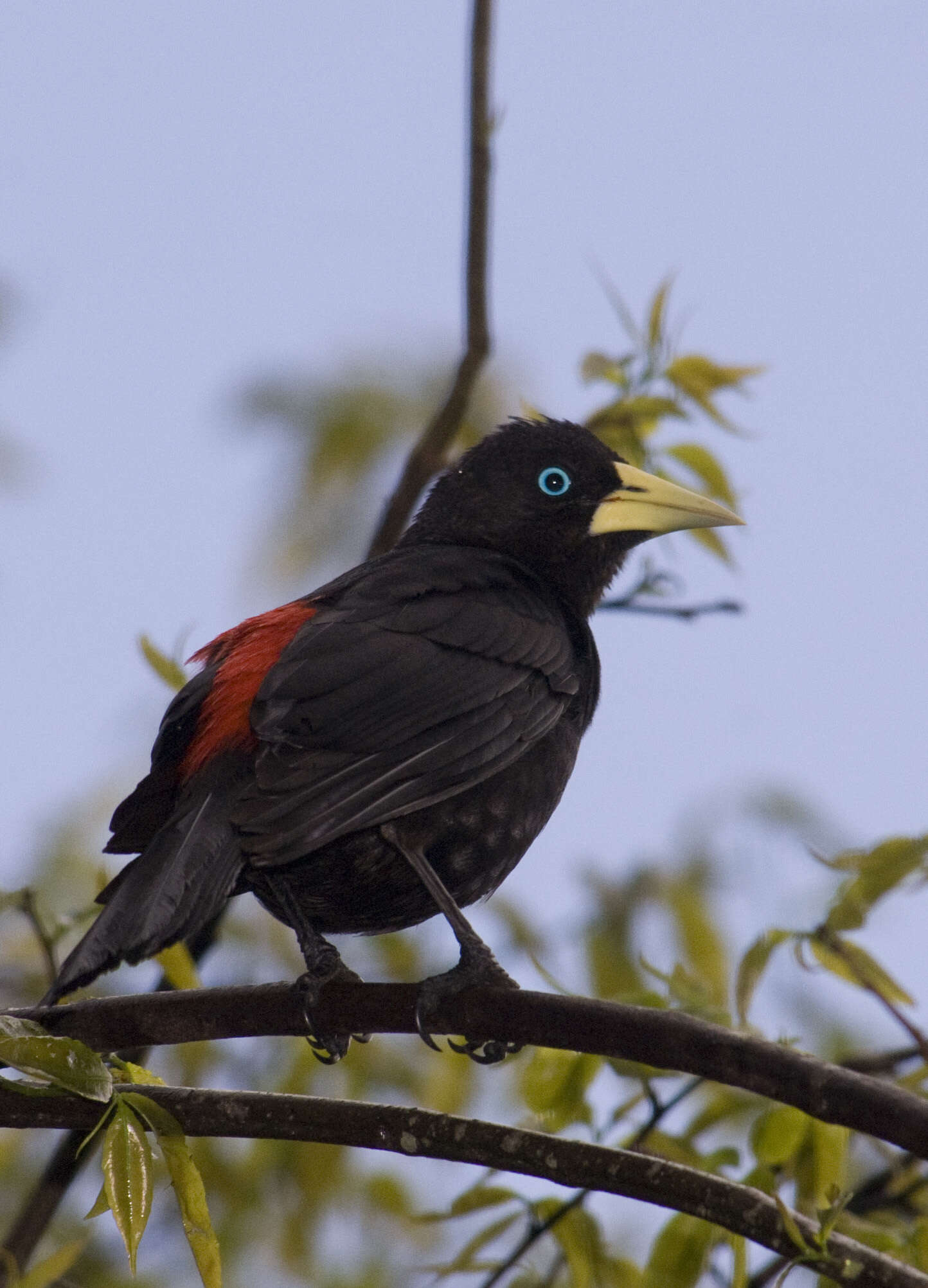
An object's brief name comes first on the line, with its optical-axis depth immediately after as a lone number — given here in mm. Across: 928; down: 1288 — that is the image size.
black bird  5109
